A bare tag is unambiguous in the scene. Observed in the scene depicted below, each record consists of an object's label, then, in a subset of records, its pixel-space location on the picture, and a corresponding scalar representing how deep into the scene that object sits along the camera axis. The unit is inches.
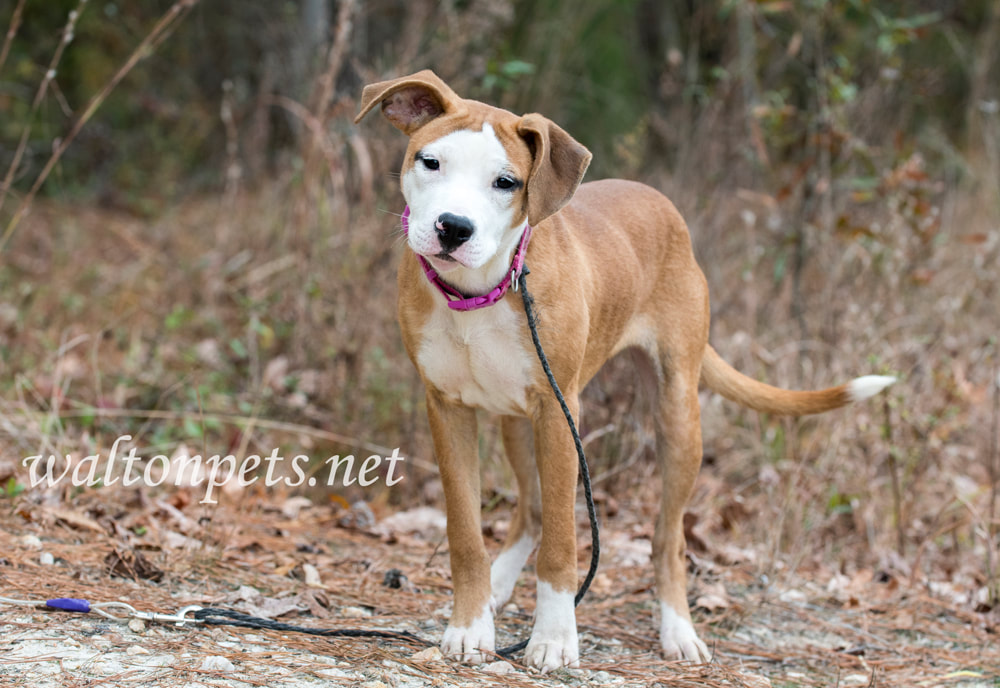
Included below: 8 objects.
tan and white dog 226.1
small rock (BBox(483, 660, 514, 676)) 242.7
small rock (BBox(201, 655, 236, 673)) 214.7
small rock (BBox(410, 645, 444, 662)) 240.1
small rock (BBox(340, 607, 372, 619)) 273.6
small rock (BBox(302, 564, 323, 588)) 294.4
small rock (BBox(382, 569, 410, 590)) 304.1
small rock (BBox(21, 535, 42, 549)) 281.0
